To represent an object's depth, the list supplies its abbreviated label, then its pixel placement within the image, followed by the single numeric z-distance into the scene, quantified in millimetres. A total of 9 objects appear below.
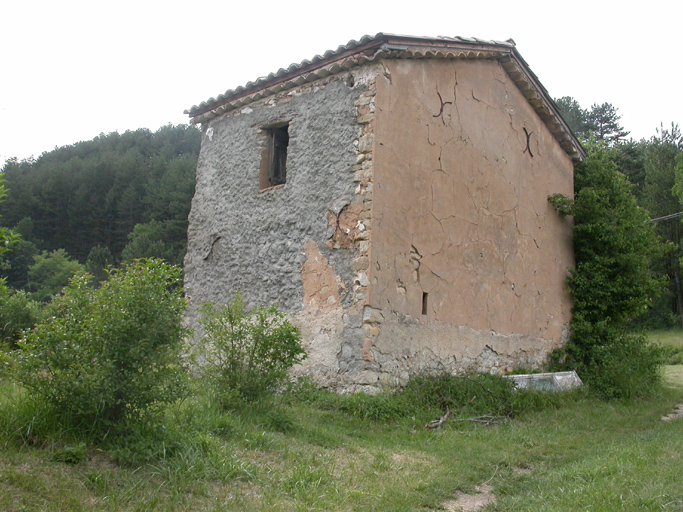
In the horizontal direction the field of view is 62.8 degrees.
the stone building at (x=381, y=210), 7707
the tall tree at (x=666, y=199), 28125
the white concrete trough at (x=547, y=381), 9016
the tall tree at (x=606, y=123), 37312
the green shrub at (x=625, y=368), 9727
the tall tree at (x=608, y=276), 11547
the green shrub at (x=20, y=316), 9773
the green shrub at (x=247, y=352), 5883
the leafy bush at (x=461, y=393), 7535
